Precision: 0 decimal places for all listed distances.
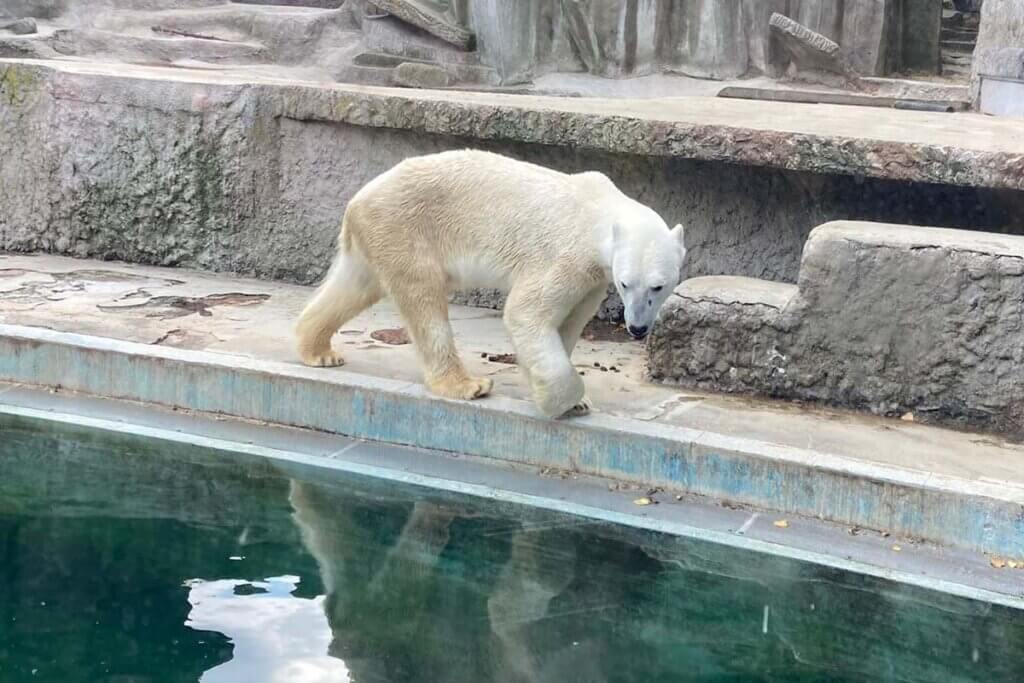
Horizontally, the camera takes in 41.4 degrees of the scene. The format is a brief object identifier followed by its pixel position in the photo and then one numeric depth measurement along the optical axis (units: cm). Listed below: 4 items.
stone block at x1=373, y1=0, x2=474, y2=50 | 1024
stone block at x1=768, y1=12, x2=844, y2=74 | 963
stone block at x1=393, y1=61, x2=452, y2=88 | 978
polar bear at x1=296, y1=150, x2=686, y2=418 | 432
